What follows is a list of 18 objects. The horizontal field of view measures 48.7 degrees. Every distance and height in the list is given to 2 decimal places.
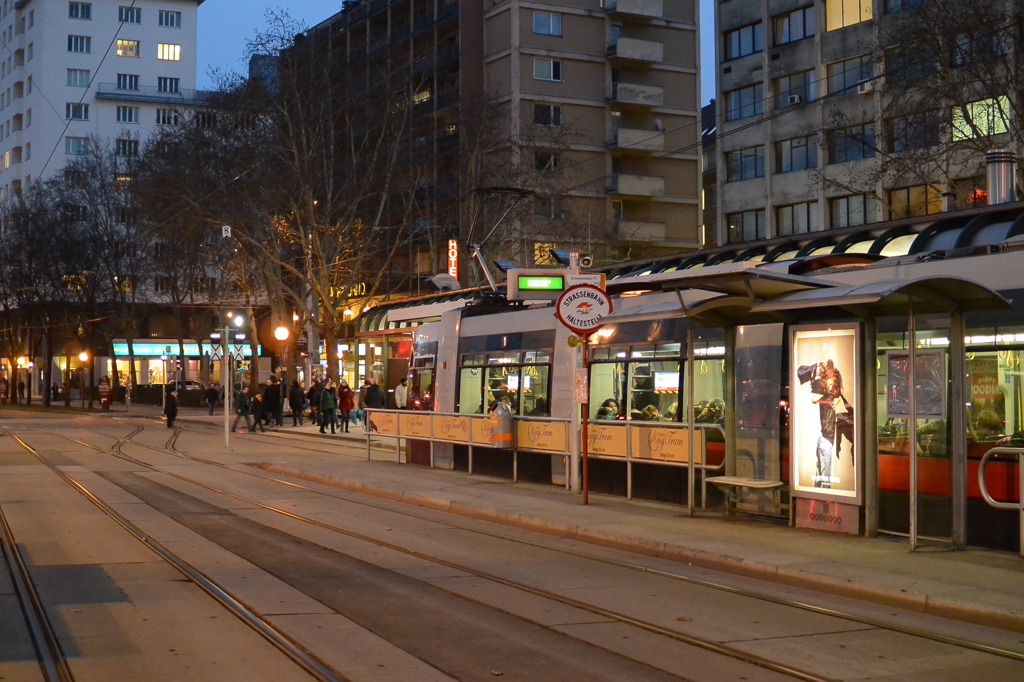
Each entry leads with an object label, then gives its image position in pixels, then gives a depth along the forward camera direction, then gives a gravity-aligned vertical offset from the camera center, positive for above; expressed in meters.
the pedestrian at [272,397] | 40.66 -0.55
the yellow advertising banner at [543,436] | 18.28 -0.92
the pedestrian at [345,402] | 38.59 -0.71
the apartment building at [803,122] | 44.72 +11.67
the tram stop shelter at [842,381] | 11.59 -0.01
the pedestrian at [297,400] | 43.00 -0.70
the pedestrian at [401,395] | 30.52 -0.37
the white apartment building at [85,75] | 99.88 +27.78
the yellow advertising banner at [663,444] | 15.12 -0.88
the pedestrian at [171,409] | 44.03 -1.05
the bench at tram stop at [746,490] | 13.57 -1.38
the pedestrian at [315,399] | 40.38 -0.65
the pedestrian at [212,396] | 54.75 -0.68
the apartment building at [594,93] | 58.28 +15.61
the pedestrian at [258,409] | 39.09 -0.95
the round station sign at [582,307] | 15.93 +1.04
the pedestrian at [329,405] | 37.56 -0.78
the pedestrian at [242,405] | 39.81 -0.81
